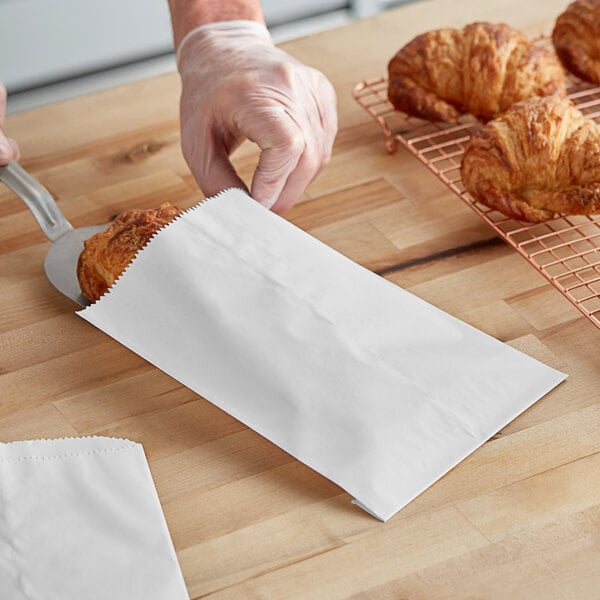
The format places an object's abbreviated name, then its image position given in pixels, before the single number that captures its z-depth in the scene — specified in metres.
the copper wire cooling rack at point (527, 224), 1.06
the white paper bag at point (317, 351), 0.96
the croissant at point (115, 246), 1.05
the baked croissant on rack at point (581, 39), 1.25
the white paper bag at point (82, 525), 0.89
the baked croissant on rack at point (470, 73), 1.19
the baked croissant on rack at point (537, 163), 1.10
